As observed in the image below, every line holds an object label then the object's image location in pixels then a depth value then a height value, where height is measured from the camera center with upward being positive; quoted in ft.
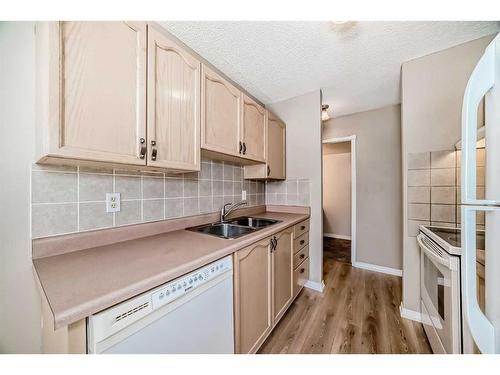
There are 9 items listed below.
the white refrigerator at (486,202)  1.77 -0.14
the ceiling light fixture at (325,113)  8.36 +3.59
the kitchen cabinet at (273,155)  6.58 +1.24
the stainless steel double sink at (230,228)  4.98 -1.15
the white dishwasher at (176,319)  1.85 -1.60
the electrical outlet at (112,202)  3.44 -0.28
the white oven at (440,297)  3.15 -2.16
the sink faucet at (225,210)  5.78 -0.73
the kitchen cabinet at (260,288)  3.59 -2.28
